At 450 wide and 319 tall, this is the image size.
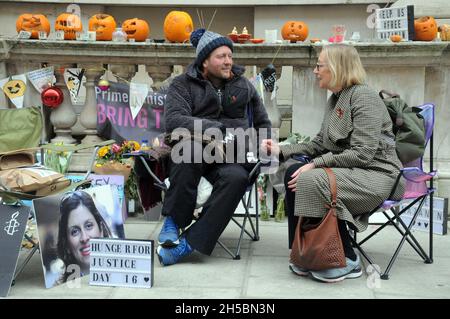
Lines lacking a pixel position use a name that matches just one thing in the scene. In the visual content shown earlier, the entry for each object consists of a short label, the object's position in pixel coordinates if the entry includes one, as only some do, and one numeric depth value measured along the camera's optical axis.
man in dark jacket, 4.38
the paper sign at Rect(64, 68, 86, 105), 5.95
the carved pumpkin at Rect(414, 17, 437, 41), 5.82
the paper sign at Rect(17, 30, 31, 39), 5.96
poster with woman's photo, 3.95
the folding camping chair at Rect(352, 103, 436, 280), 4.18
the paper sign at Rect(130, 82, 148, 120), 5.92
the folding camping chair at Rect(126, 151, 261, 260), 4.55
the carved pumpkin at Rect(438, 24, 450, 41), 5.99
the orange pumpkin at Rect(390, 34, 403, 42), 5.66
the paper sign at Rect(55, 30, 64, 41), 5.97
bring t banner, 5.96
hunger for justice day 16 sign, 3.88
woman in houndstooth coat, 4.05
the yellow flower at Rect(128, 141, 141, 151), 5.78
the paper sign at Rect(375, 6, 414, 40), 5.73
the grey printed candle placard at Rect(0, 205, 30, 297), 3.83
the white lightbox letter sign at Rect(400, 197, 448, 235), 5.09
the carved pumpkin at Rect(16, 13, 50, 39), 6.53
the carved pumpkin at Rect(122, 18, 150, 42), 6.44
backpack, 4.36
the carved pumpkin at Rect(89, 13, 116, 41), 6.36
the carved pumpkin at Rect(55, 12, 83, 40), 6.07
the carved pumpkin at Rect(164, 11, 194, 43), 6.02
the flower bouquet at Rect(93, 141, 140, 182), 5.60
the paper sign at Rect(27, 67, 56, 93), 5.89
